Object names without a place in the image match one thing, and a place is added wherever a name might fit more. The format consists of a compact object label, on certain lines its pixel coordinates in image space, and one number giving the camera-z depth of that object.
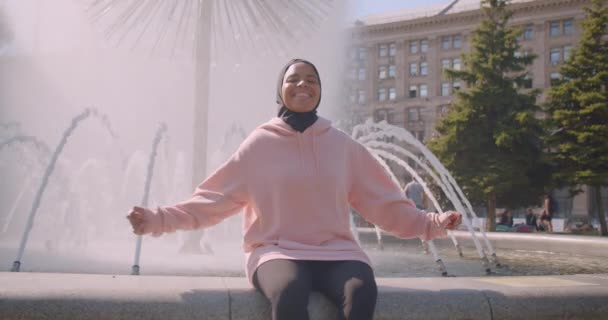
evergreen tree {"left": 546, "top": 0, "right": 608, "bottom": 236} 23.58
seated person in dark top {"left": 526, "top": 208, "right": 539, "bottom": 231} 25.89
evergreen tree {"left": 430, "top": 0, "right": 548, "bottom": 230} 25.89
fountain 3.64
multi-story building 51.72
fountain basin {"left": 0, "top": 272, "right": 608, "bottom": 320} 2.56
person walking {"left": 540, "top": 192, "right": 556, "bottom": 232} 22.57
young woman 2.79
